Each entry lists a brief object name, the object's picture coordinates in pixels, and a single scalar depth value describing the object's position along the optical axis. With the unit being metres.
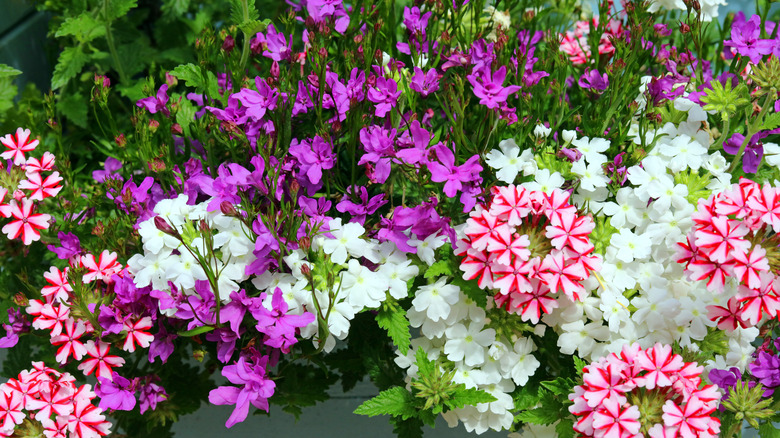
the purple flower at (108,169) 0.75
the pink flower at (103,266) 0.69
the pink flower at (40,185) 0.69
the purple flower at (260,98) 0.70
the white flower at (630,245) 0.69
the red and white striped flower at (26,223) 0.69
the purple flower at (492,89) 0.69
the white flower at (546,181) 0.70
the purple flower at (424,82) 0.71
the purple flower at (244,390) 0.67
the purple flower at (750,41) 0.73
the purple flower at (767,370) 0.68
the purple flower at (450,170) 0.68
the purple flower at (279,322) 0.67
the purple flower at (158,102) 0.73
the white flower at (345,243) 0.68
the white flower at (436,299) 0.69
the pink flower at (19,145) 0.70
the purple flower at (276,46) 0.72
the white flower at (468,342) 0.69
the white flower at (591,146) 0.71
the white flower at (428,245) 0.70
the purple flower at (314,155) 0.69
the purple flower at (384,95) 0.69
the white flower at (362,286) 0.68
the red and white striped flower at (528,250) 0.66
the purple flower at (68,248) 0.71
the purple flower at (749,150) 0.71
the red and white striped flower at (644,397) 0.64
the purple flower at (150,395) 0.70
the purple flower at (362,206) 0.70
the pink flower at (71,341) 0.68
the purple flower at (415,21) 0.73
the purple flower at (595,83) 0.74
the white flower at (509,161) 0.70
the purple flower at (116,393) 0.68
